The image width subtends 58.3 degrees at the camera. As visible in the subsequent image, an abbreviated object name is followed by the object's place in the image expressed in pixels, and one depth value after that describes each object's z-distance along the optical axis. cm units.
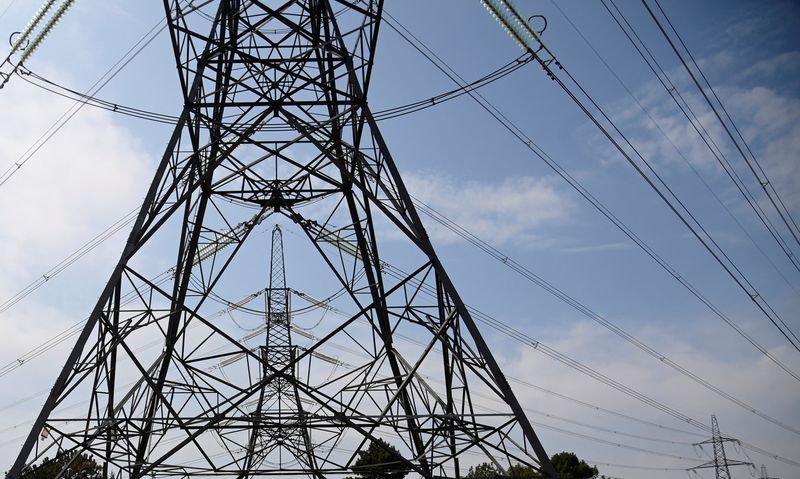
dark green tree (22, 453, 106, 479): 4547
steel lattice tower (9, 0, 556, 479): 1691
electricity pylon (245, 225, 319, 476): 4070
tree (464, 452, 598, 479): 6458
